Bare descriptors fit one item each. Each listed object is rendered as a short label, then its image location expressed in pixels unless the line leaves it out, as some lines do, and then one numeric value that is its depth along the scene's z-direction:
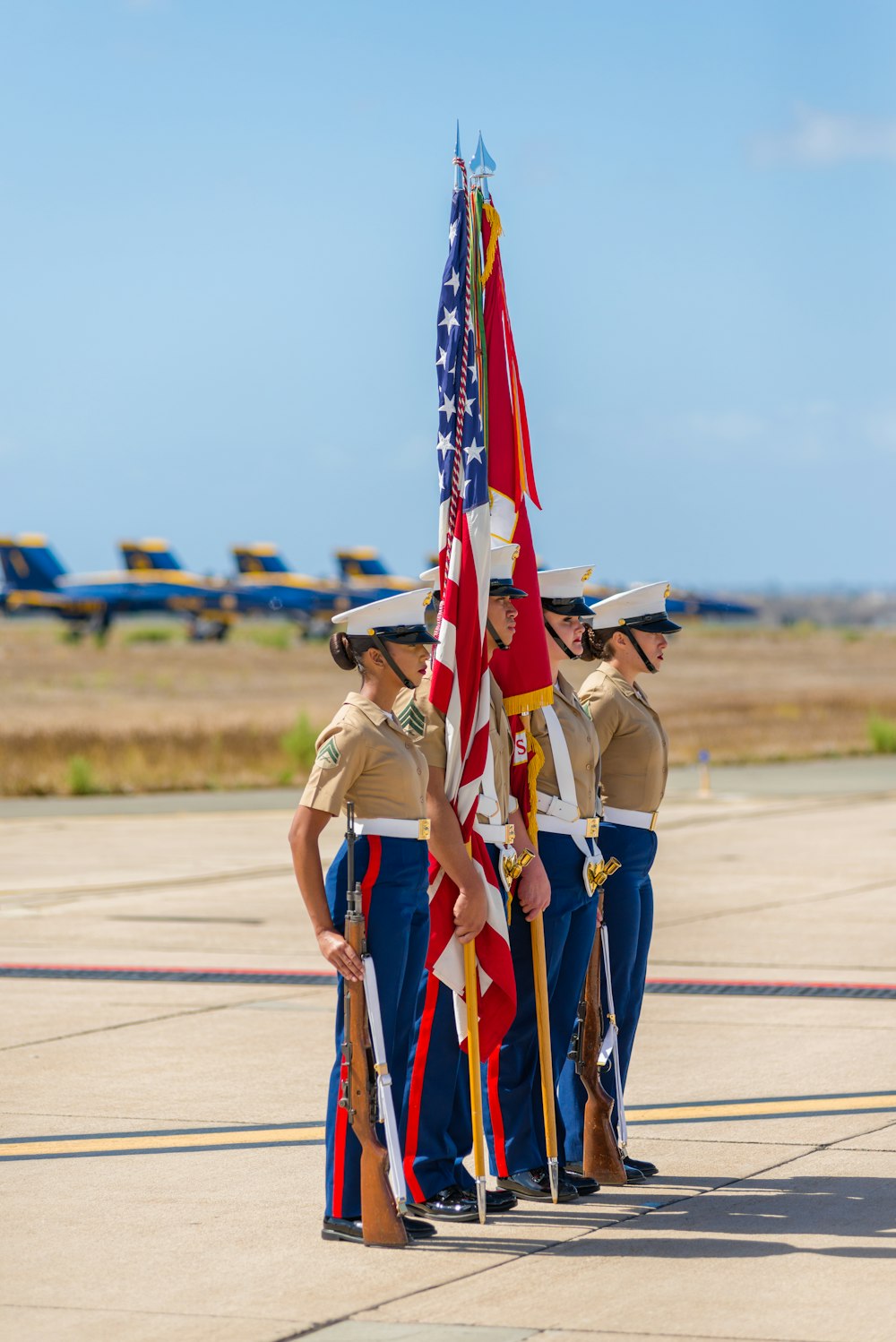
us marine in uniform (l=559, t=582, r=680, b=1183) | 14.58
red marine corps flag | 13.80
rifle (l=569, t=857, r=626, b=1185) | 13.77
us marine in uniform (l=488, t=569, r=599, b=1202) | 13.61
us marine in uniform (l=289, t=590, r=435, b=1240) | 12.32
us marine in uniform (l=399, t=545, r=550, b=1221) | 12.76
